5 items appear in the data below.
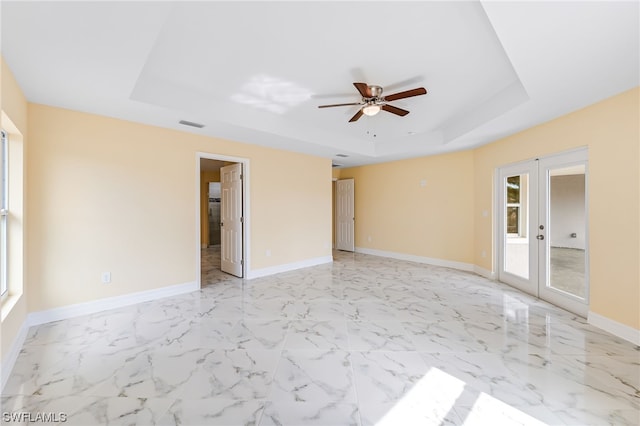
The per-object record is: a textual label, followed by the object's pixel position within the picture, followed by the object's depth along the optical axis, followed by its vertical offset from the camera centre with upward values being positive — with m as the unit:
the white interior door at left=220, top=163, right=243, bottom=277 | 5.00 -0.16
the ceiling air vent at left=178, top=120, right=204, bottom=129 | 3.66 +1.22
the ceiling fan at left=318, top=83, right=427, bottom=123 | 2.77 +1.25
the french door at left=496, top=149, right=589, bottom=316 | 3.30 -0.25
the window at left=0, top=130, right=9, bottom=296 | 2.49 -0.01
